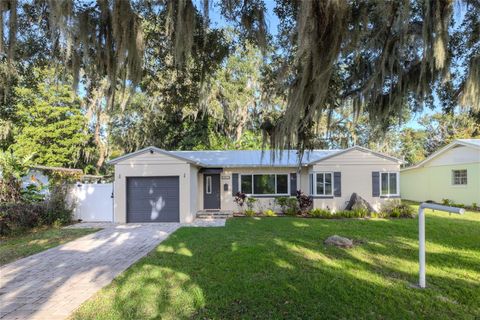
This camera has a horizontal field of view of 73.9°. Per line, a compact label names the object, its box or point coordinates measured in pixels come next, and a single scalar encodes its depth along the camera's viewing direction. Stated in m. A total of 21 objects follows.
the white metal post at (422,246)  4.46
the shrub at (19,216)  9.41
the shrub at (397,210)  13.13
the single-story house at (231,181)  12.45
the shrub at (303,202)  14.02
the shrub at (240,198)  14.38
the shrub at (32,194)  11.16
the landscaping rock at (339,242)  7.12
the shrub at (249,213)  13.69
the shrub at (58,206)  11.40
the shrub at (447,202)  17.05
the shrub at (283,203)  14.12
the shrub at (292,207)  13.87
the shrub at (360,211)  13.01
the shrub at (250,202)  14.34
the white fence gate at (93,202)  12.73
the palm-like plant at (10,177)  10.41
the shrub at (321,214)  13.03
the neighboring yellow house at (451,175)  16.27
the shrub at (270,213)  13.71
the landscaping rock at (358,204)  13.56
